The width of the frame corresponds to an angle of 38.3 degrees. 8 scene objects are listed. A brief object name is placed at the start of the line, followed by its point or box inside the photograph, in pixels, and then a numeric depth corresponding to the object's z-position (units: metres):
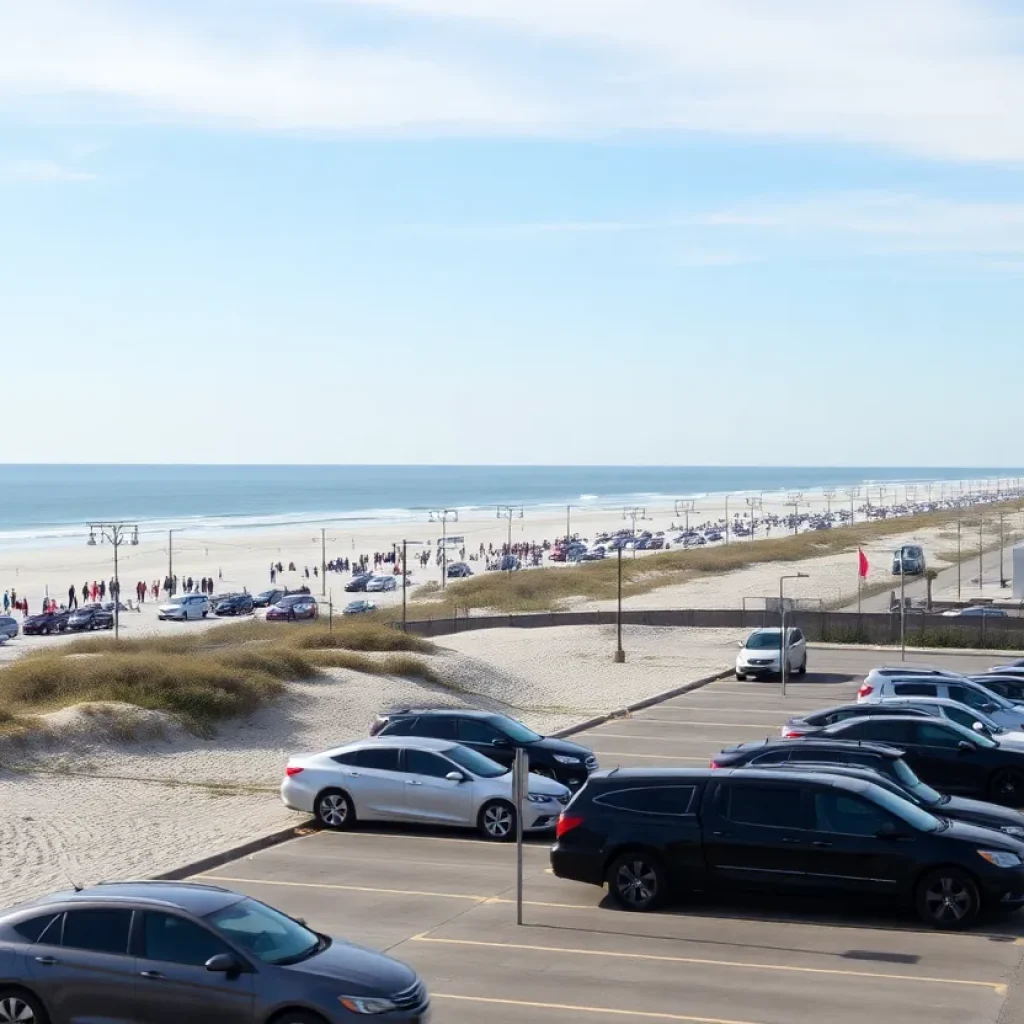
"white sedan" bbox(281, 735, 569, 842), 18.56
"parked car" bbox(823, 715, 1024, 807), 20.41
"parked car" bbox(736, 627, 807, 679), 36.78
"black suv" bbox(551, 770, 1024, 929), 14.01
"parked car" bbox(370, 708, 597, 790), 21.75
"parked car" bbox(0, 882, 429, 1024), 9.72
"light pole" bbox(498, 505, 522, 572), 176.54
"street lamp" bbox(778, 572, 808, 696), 32.23
